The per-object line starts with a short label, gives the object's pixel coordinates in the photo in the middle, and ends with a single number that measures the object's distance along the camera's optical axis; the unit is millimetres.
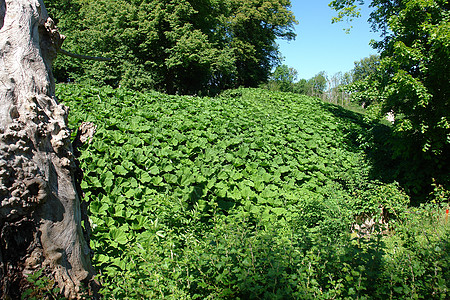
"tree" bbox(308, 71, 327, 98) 65250
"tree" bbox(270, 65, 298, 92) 43912
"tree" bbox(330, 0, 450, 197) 5930
